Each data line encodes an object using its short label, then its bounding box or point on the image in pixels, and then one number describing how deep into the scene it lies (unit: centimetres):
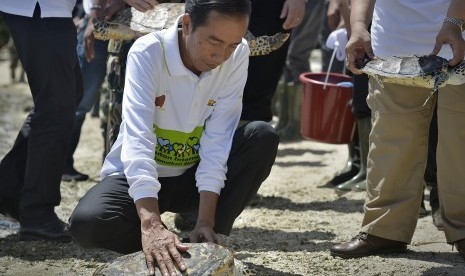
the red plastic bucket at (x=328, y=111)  580
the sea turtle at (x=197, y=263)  312
